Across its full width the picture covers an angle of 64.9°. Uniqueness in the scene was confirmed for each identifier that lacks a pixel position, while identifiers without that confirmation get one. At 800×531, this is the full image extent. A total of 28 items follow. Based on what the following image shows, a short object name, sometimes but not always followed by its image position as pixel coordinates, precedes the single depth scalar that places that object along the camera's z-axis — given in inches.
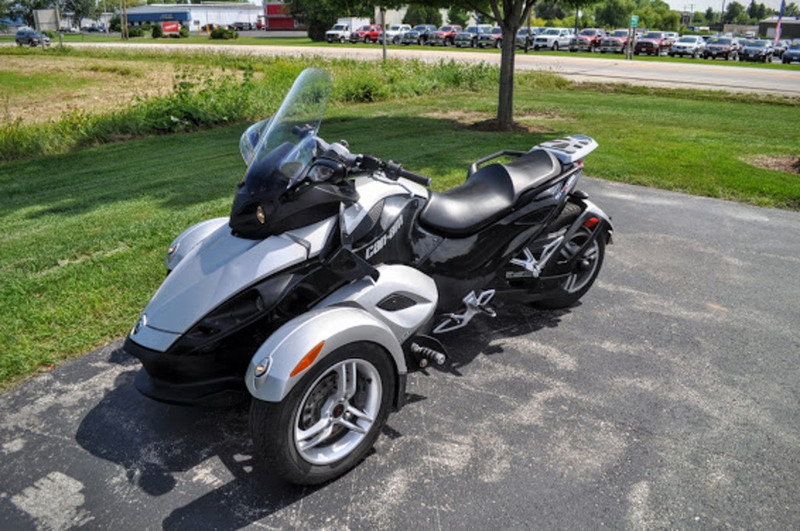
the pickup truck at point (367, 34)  2052.2
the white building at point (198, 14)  3609.7
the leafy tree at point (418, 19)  2586.1
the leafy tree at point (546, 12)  3678.6
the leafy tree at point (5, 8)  2946.1
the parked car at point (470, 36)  1815.9
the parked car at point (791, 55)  1417.4
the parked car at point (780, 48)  1560.0
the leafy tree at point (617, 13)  2785.4
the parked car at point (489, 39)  1775.3
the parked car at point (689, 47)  1581.0
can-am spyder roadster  111.7
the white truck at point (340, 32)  2126.0
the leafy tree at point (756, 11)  5369.1
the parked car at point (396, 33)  2005.9
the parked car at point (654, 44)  1600.5
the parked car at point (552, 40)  1729.8
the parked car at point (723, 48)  1546.5
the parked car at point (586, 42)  1723.7
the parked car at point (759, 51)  1478.8
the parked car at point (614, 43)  1702.8
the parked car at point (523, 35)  1739.8
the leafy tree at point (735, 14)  4772.1
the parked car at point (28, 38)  2110.0
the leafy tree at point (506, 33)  460.4
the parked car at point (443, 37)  1916.8
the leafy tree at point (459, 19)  2728.8
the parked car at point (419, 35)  1935.3
